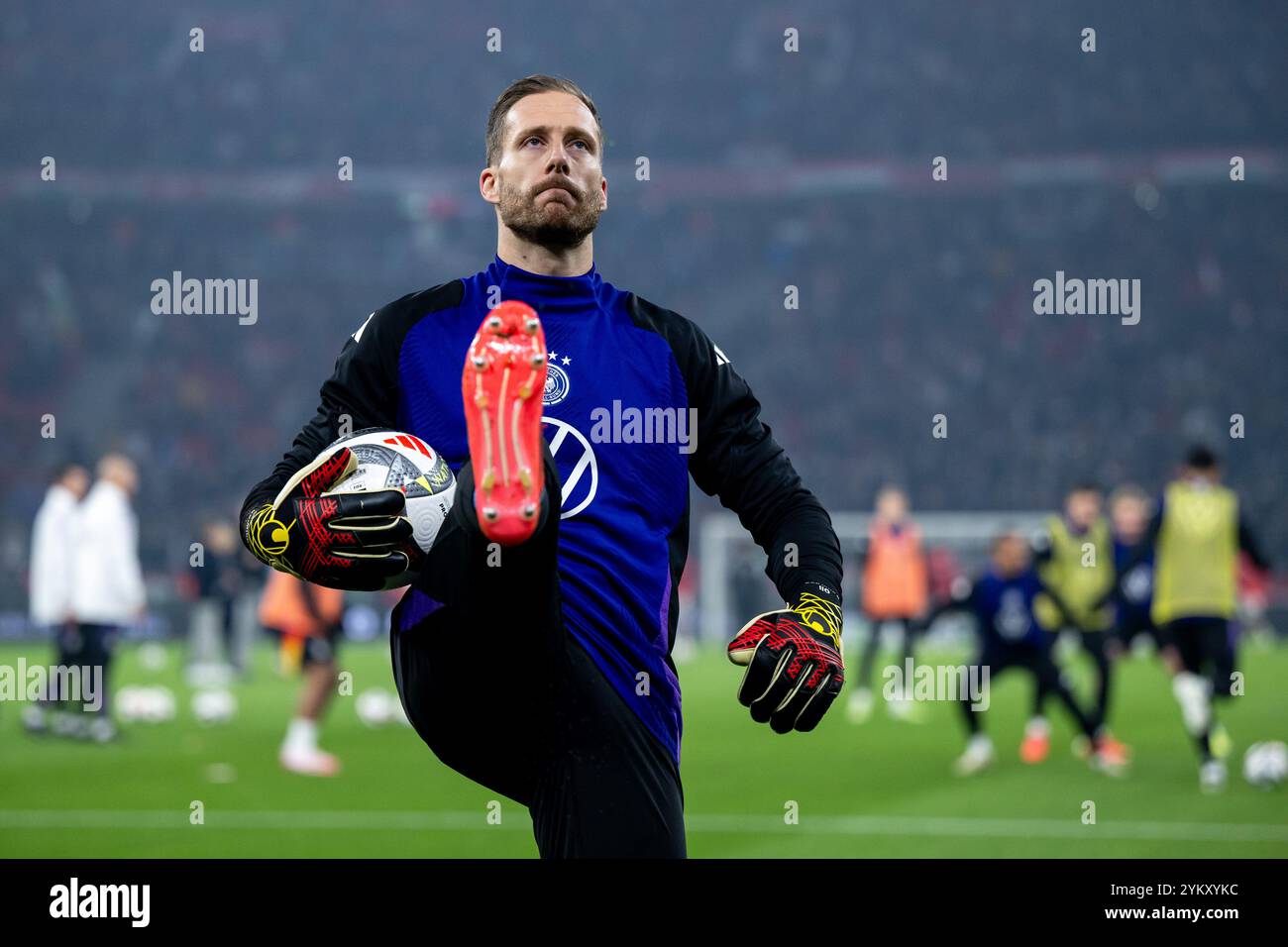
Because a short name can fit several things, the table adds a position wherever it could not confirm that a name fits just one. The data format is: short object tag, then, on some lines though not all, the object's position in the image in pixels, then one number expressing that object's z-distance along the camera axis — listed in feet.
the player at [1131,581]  30.40
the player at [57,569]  36.70
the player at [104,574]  35.99
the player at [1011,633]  31.76
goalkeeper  7.41
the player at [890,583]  42.86
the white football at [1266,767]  29.09
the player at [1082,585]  32.37
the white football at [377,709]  39.34
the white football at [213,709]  40.73
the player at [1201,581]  29.53
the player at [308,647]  30.12
